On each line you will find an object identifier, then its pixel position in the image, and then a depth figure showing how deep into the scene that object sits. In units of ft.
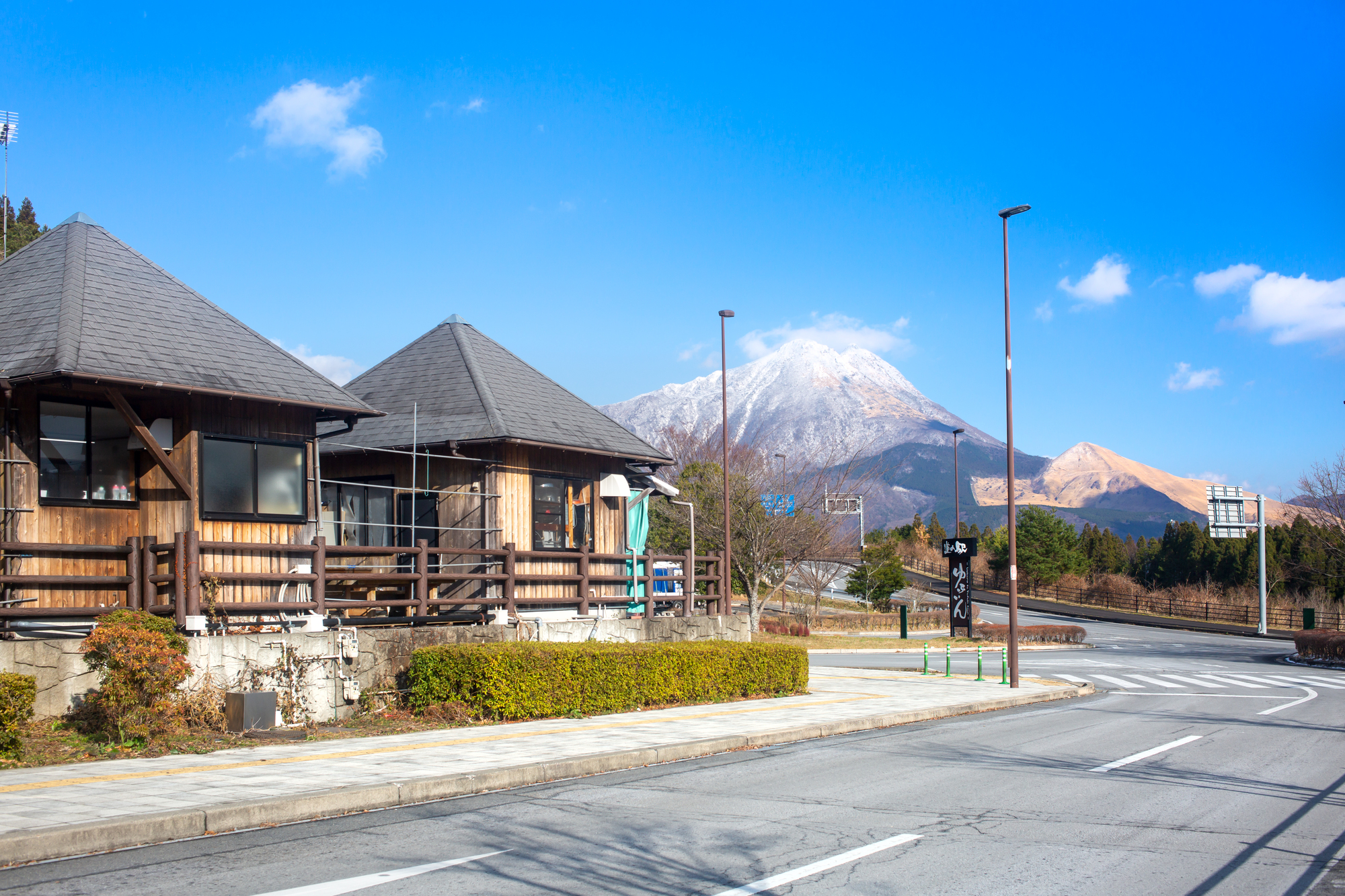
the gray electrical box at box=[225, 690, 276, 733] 39.45
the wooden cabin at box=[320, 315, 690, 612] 64.08
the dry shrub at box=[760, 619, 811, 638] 132.67
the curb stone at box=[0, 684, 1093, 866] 22.57
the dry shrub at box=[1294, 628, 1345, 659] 107.65
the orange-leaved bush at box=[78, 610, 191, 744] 35.12
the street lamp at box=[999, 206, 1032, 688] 69.97
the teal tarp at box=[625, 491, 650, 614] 72.95
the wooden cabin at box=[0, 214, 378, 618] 43.14
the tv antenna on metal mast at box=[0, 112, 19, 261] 61.72
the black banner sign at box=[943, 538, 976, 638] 138.31
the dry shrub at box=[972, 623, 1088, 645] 138.82
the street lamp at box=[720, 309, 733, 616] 77.13
